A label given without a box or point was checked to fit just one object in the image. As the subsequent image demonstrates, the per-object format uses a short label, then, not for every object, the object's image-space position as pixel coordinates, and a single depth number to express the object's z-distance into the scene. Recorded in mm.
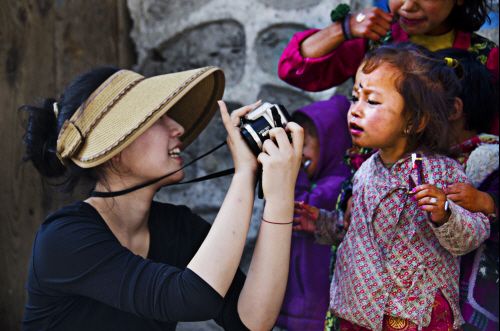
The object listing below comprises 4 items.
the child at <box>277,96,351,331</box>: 2250
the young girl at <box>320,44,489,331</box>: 1556
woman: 1437
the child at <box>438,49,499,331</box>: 1728
